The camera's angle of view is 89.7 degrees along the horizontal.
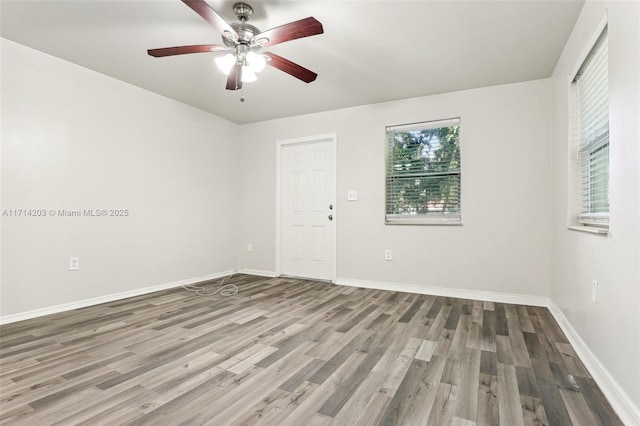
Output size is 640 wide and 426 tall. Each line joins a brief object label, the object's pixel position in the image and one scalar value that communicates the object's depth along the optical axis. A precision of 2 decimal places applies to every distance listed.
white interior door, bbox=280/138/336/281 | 4.44
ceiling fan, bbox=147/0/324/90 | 1.94
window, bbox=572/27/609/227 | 1.98
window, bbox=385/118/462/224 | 3.72
